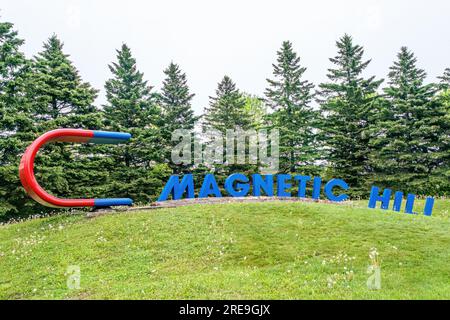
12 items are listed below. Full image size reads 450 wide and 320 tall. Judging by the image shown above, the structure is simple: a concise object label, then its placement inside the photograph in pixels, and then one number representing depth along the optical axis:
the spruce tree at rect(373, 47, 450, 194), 27.28
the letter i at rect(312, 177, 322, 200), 18.80
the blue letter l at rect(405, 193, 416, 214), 17.39
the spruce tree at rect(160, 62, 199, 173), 30.38
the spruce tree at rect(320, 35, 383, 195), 29.61
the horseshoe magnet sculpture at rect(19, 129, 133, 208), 12.57
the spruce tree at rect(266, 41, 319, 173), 30.44
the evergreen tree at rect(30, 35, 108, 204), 23.36
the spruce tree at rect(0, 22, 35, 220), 20.08
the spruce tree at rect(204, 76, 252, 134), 31.48
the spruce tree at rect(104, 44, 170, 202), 26.07
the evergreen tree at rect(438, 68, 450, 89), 36.78
